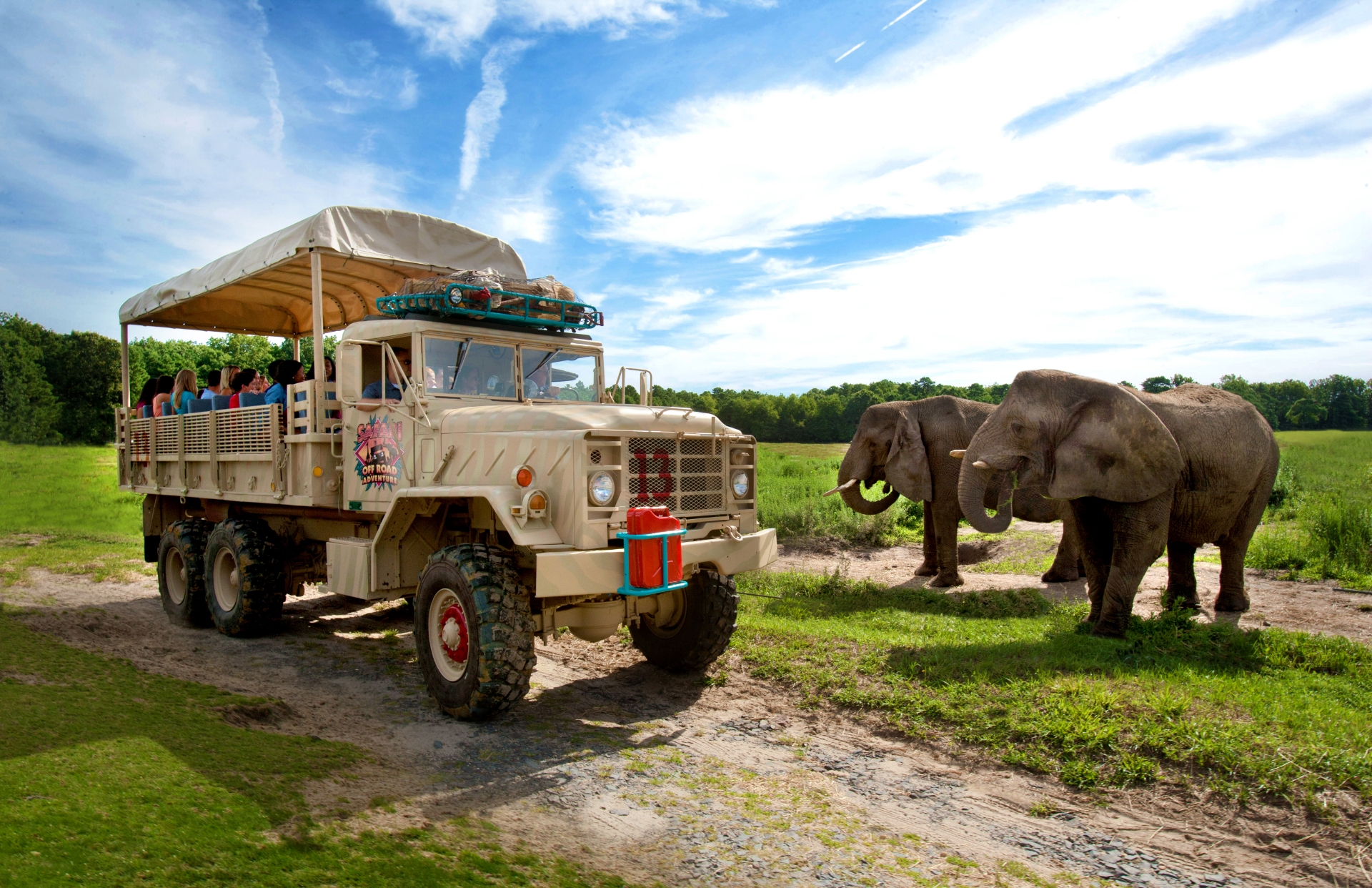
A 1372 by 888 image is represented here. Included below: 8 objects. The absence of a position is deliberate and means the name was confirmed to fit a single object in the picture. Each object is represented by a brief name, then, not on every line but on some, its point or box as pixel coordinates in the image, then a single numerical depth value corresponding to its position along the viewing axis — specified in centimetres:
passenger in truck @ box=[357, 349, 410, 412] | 778
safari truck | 616
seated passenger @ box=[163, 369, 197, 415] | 1126
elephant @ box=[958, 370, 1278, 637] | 798
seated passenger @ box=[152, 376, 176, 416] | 1181
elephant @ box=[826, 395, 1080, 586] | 1218
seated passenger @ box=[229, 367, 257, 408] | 1046
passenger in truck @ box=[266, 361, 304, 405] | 938
